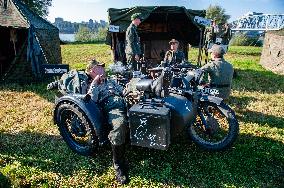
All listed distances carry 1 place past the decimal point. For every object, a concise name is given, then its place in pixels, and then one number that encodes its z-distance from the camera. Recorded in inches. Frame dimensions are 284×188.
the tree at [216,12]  1866.8
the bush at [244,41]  1196.4
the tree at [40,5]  1839.1
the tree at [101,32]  3380.9
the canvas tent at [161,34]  502.9
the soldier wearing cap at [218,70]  256.8
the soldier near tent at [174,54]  384.4
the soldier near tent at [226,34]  551.2
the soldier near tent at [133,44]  386.0
